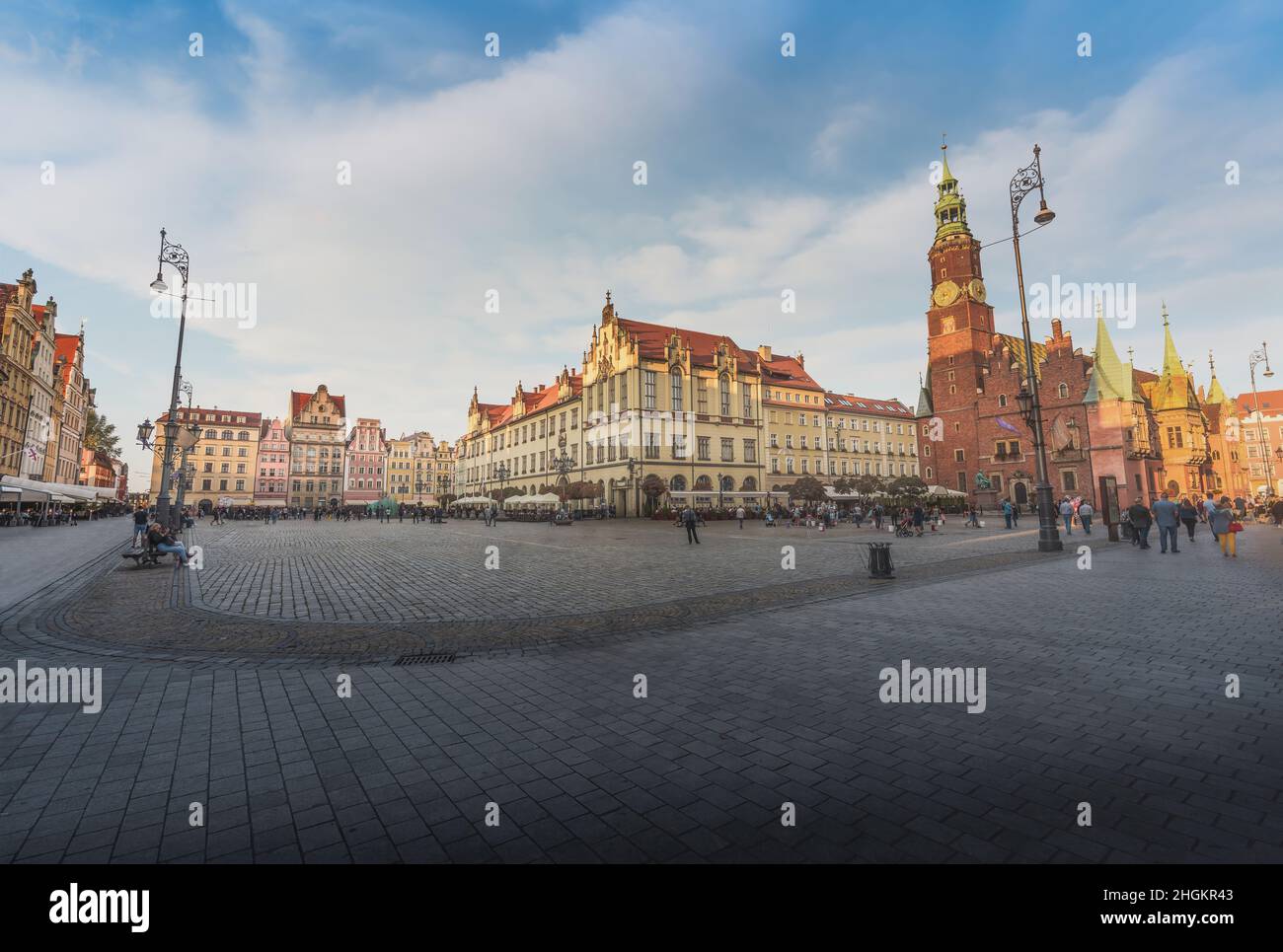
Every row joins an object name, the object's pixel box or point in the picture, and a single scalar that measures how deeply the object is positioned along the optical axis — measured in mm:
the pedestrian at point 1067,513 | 26797
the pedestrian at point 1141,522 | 18312
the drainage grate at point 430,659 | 5898
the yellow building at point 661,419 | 50469
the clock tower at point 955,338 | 61281
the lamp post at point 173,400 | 18047
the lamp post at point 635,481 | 49469
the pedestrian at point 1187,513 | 18391
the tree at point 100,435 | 83125
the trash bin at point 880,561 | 11398
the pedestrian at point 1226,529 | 14641
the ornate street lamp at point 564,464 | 44250
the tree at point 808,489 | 45875
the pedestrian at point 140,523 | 18094
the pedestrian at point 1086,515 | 25920
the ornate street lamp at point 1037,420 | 16812
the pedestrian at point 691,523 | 22828
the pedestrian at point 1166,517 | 16281
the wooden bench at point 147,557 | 14412
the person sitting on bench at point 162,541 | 13953
